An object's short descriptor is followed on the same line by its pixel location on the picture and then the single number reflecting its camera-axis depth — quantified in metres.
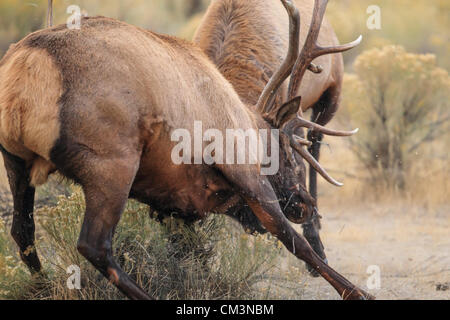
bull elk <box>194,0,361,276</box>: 10.00
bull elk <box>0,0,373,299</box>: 6.98
